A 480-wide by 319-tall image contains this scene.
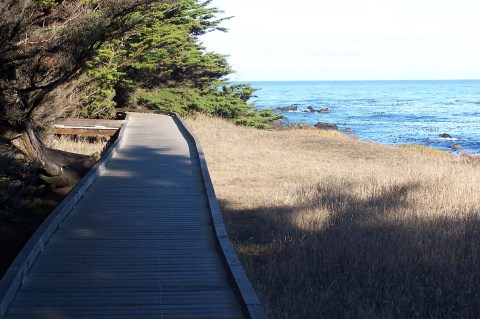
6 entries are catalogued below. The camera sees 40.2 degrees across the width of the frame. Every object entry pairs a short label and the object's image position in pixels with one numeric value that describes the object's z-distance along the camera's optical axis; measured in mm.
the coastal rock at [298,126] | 45769
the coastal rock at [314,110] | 74688
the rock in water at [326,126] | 48562
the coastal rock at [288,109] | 78412
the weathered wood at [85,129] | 20875
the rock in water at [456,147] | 37250
